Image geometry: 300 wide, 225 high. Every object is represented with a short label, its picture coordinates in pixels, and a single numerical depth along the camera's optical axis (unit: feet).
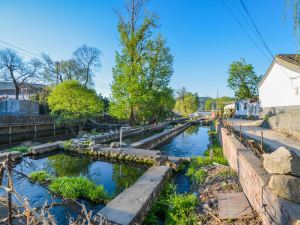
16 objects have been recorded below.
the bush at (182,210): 15.35
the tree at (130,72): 70.74
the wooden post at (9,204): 5.76
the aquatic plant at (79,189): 19.75
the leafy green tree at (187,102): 184.85
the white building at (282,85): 47.85
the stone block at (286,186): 10.22
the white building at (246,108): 100.95
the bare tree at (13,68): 109.60
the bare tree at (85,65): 132.98
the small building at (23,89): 133.89
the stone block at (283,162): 11.07
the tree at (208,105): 252.21
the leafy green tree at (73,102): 72.95
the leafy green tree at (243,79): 117.19
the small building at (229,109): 131.85
